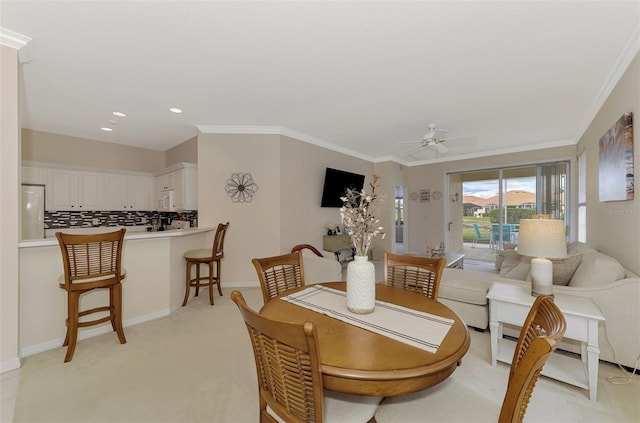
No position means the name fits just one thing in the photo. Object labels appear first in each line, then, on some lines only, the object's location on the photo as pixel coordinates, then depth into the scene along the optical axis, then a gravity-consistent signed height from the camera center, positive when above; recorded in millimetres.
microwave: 4753 +211
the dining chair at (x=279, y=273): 1848 -479
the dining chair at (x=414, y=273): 1822 -476
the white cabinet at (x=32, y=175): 4184 +597
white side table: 1704 -828
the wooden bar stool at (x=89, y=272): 2146 -527
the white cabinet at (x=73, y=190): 4395 +386
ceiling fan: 3968 +1160
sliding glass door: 5469 +255
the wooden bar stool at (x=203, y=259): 3390 -630
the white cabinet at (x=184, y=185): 4488 +465
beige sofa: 1931 -718
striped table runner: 1139 -559
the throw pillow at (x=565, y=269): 2447 -553
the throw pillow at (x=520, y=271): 2711 -652
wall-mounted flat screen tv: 5133 +549
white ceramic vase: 1402 -409
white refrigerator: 4148 +26
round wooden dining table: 904 -563
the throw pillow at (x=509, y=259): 4020 -797
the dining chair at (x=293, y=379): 821 -606
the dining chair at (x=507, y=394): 750 -654
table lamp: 1925 -265
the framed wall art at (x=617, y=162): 2221 +470
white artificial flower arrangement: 1374 -59
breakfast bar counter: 2256 -769
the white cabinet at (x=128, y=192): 4984 +392
